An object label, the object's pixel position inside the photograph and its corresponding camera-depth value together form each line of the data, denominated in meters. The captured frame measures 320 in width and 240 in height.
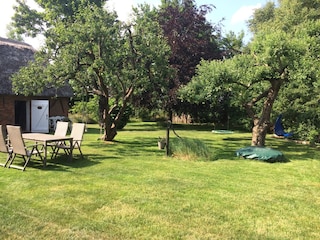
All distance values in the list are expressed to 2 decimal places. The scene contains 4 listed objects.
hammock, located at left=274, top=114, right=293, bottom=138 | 16.47
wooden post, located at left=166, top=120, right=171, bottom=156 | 9.51
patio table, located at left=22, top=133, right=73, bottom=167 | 7.60
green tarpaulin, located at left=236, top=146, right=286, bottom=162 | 9.10
